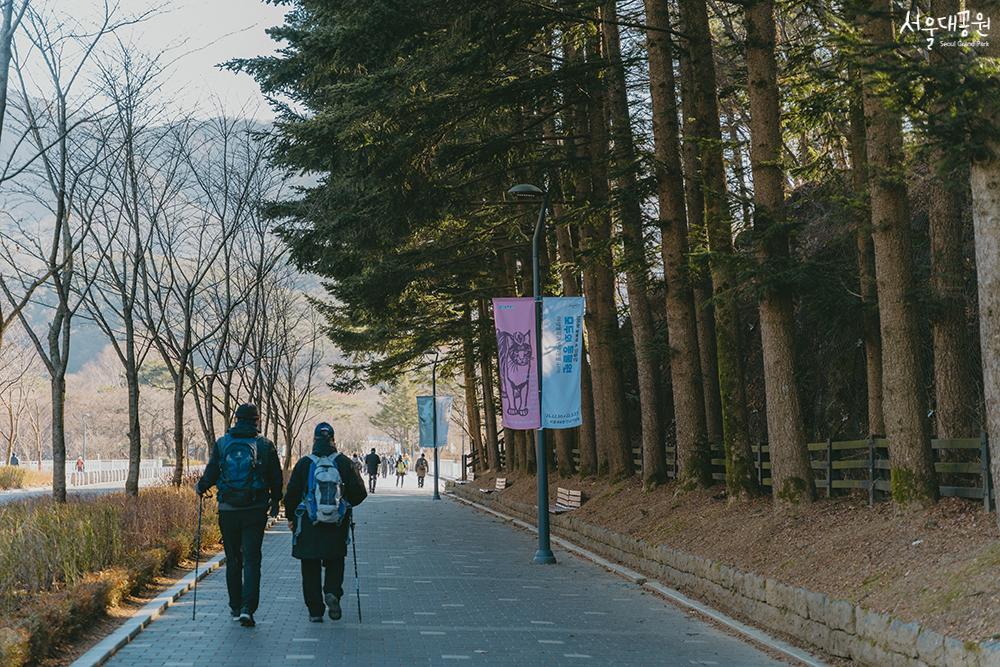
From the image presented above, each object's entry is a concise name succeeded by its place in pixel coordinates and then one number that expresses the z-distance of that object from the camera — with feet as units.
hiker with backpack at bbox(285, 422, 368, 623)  35.83
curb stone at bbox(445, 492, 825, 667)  31.91
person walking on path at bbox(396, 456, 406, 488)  209.87
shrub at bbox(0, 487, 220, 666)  28.53
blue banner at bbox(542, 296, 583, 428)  60.54
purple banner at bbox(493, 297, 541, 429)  61.57
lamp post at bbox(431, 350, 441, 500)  158.92
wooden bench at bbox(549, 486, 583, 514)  80.53
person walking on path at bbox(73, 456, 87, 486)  184.75
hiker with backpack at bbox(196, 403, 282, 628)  35.12
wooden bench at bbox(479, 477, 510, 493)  125.33
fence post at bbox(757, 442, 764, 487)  59.67
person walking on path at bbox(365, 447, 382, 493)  167.02
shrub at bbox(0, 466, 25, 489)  148.56
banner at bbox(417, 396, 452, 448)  160.76
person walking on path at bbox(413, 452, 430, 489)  204.23
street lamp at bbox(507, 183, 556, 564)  58.90
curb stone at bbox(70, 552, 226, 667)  28.28
